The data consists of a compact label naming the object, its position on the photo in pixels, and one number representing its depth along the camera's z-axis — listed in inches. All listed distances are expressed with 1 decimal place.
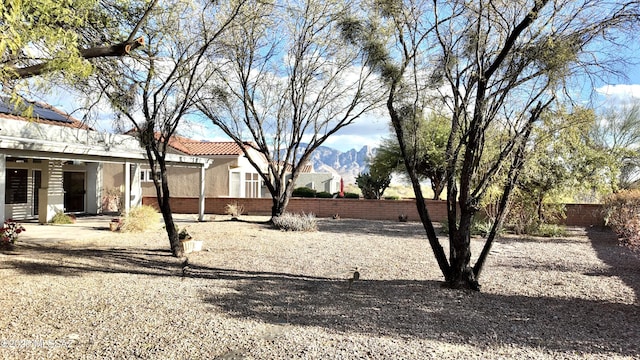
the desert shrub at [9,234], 376.5
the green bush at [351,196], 1035.6
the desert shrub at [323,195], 1008.1
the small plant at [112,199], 846.5
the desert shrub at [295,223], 608.7
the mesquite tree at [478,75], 235.5
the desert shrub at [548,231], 605.6
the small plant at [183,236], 397.7
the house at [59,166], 476.4
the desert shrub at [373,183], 1085.0
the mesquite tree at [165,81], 300.4
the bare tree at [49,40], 136.3
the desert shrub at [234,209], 804.7
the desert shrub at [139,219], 541.0
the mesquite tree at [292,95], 542.3
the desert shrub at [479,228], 580.4
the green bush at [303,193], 1001.5
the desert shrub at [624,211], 400.5
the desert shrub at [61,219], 619.5
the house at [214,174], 977.5
